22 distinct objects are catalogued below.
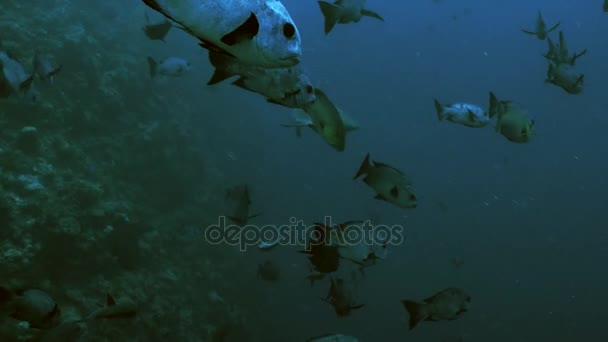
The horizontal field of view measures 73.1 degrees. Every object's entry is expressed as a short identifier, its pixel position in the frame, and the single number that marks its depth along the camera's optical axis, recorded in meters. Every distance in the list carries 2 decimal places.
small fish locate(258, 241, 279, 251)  6.13
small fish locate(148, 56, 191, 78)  7.59
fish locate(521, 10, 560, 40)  5.89
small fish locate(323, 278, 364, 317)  4.73
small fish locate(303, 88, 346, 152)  2.26
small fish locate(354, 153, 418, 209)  3.58
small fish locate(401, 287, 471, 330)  3.90
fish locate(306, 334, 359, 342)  3.59
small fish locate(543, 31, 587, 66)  5.01
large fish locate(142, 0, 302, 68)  1.15
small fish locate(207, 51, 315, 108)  2.11
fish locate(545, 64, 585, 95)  5.06
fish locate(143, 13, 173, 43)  6.23
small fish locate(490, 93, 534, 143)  4.42
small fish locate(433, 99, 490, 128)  5.12
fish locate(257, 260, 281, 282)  8.02
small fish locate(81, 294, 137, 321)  3.63
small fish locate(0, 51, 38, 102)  4.21
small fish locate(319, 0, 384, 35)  3.73
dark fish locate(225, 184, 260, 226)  4.88
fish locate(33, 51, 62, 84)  4.96
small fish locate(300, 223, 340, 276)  3.47
